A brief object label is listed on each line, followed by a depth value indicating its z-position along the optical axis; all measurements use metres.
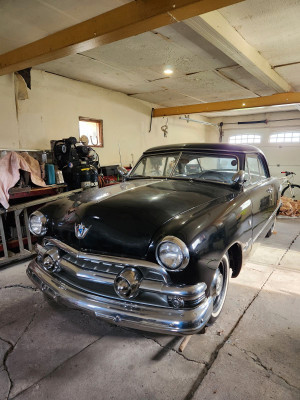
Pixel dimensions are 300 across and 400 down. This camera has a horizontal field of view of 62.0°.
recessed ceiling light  4.80
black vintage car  1.57
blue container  4.16
